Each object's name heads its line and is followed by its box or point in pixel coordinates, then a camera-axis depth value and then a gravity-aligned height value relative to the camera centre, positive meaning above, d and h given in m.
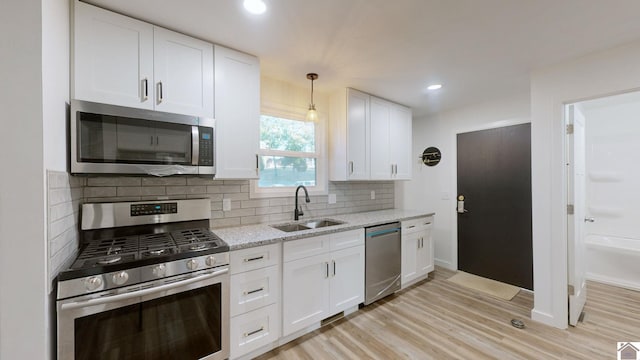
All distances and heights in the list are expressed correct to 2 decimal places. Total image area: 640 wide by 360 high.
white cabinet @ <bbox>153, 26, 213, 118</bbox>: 1.75 +0.79
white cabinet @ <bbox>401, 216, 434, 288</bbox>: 3.05 -0.92
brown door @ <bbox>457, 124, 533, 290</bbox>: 3.12 -0.35
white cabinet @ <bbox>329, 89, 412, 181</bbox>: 2.92 +0.52
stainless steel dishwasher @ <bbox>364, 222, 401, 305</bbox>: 2.64 -0.91
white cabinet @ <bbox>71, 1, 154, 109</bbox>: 1.48 +0.78
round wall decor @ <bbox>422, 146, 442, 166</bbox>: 3.98 +0.37
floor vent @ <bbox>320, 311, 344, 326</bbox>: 2.37 -1.36
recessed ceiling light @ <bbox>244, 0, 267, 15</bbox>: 1.51 +1.09
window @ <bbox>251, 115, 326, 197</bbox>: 2.68 +0.26
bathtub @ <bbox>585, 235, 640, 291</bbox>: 3.08 -1.08
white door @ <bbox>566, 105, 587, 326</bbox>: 2.30 -0.42
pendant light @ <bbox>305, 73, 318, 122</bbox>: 2.41 +0.62
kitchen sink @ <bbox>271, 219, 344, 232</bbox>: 2.60 -0.50
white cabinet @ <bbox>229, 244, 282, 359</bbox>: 1.78 -0.89
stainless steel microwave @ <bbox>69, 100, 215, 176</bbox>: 1.45 +0.26
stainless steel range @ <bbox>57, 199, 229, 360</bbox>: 1.23 -0.60
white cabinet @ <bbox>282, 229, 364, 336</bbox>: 2.06 -0.90
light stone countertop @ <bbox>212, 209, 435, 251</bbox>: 1.88 -0.46
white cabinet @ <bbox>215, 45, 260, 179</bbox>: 2.01 +0.56
